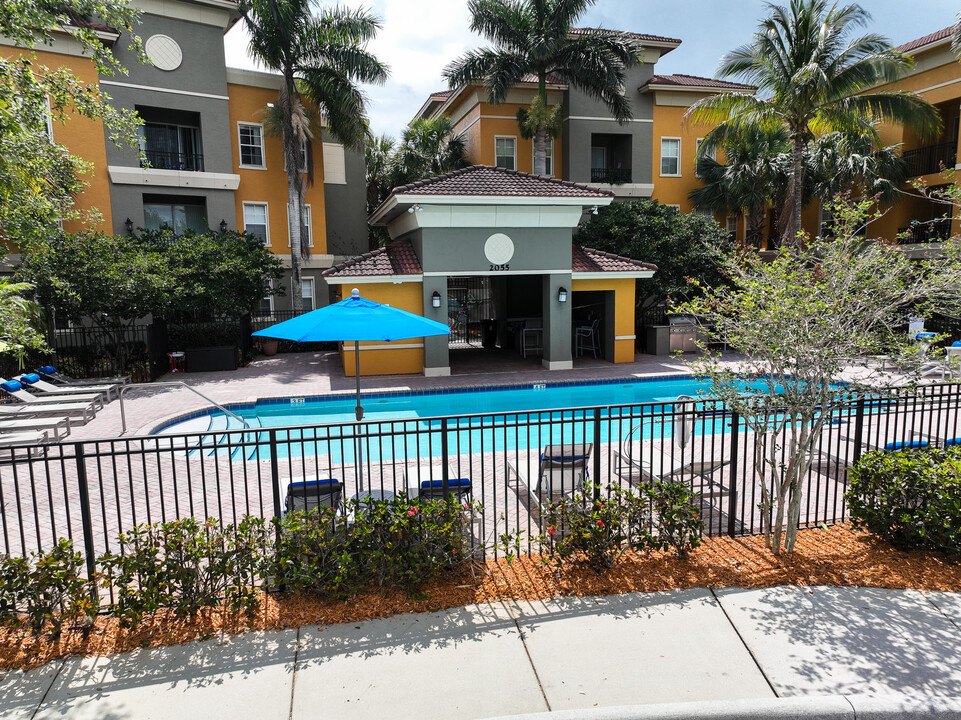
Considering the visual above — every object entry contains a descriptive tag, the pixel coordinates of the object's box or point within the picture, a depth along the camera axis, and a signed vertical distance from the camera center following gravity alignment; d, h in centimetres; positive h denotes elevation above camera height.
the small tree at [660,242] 2242 +203
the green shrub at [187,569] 476 -211
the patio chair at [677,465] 652 -230
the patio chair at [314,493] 604 -191
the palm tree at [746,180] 2672 +520
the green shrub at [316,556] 506 -213
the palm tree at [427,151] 2953 +742
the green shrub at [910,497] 565 -201
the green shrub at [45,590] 461 -215
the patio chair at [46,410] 1165 -194
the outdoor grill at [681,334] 2125 -134
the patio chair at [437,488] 621 -200
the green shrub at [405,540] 524 -209
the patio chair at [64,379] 1466 -171
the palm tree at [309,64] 2161 +888
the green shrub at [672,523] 572 -216
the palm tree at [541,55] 2436 +1001
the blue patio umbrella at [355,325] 884 -32
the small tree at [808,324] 520 -28
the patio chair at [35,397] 1250 -182
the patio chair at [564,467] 699 -200
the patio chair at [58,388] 1348 -176
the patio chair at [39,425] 1056 -203
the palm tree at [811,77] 1894 +682
